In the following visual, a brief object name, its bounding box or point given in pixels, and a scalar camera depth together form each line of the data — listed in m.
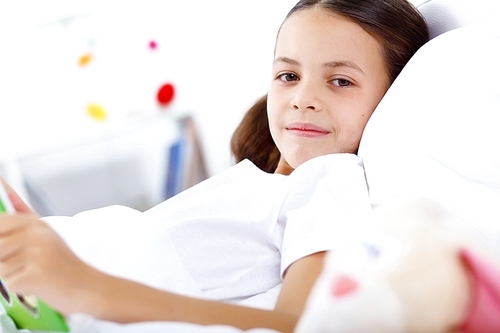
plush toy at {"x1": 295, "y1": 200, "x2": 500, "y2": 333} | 0.49
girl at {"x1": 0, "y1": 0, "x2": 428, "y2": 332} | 0.66
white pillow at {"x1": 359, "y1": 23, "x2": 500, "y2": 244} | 0.89
